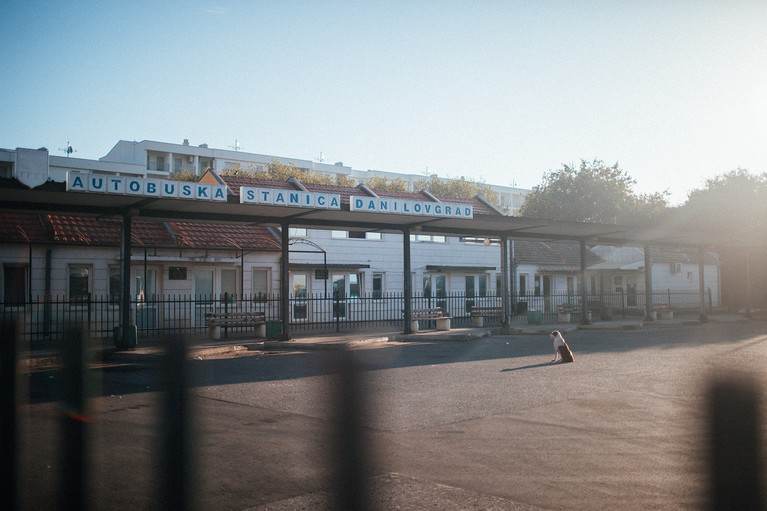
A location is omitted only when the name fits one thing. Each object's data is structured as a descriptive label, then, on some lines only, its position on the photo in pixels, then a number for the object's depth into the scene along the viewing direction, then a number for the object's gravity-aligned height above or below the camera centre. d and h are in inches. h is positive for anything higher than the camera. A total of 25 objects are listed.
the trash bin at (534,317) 1059.9 -49.1
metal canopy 566.9 +81.2
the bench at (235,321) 779.4 -36.4
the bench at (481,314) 1055.0 -43.9
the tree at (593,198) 2132.1 +289.6
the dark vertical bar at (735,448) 183.7 -59.1
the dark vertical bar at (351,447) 187.8 -60.3
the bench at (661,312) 1161.4 -49.1
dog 522.0 -50.0
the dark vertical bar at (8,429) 189.9 -57.6
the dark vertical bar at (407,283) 800.9 +7.2
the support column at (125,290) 621.6 +2.8
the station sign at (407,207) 669.9 +88.2
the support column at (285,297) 718.0 -7.1
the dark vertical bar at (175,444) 189.9 -59.2
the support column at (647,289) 1093.1 -6.3
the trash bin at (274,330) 728.3 -43.8
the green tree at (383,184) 2134.0 +355.6
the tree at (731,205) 1688.0 +212.4
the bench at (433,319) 858.1 -41.6
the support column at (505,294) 883.4 -9.1
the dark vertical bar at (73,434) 190.3 -58.3
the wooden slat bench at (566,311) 1125.1 -43.0
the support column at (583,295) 998.4 -13.6
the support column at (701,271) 1175.7 +25.1
